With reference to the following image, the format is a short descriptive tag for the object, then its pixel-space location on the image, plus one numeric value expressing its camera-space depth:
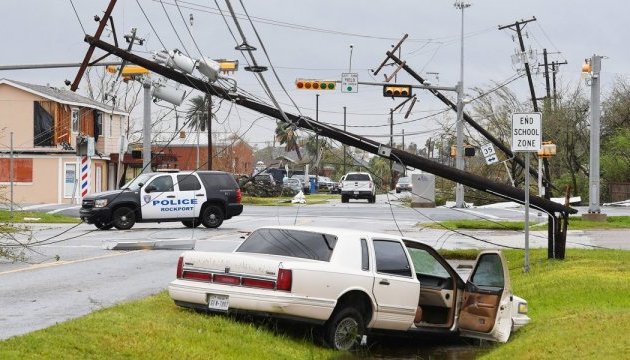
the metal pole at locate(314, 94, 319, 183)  98.39
